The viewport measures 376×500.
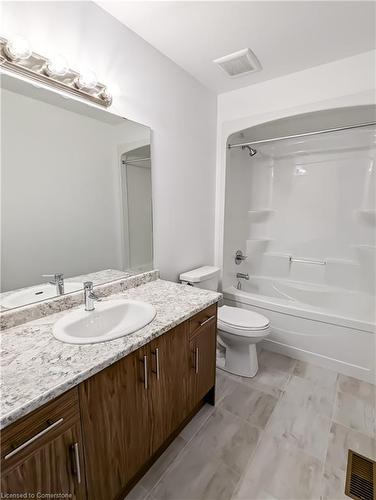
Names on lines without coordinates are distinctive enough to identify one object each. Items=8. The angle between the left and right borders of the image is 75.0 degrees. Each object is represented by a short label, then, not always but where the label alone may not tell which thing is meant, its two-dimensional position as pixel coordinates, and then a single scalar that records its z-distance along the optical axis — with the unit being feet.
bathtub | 6.31
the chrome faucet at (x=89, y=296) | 4.15
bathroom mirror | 3.60
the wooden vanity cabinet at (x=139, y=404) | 2.98
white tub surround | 6.81
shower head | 9.22
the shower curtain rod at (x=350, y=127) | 6.18
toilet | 6.10
